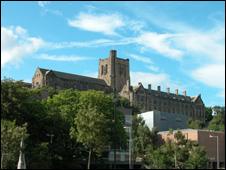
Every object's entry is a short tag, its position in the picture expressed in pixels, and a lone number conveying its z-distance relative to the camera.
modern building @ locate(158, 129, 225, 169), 87.00
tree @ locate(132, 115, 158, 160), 89.06
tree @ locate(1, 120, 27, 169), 50.91
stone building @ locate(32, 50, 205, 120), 176.88
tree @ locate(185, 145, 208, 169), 75.50
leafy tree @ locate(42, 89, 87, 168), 67.56
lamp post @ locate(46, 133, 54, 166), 66.25
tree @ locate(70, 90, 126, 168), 61.11
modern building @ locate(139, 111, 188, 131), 106.82
